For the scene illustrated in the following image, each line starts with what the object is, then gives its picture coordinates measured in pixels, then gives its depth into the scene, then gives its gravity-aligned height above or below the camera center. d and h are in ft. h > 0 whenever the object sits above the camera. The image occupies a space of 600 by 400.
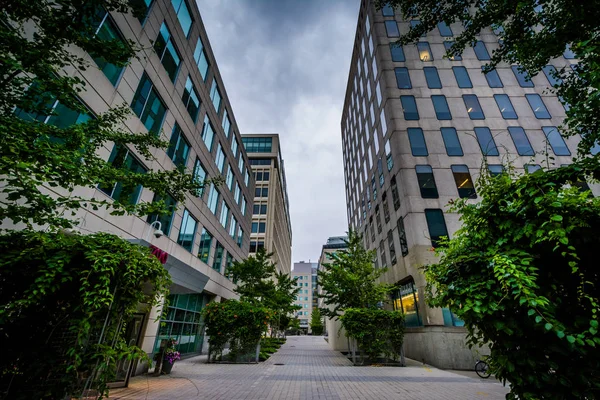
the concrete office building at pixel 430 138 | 56.03 +47.04
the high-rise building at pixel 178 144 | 31.07 +28.20
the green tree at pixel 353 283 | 56.94 +8.18
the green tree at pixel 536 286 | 9.21 +1.47
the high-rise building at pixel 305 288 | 394.11 +49.29
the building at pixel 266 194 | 157.17 +80.11
